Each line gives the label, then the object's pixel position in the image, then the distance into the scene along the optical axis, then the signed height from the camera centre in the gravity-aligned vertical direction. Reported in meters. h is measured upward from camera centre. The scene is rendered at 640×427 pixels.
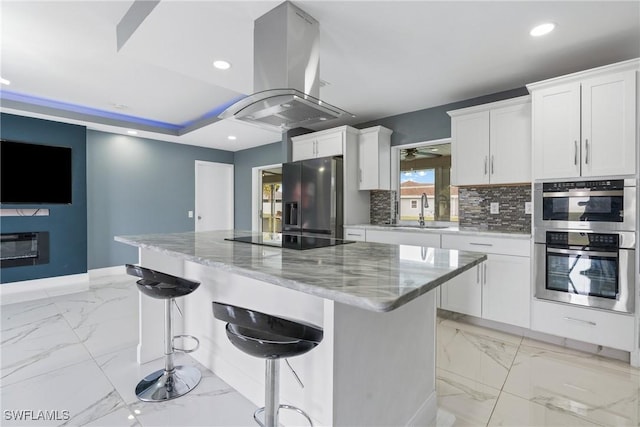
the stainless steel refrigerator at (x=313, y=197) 3.95 +0.20
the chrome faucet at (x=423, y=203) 3.98 +0.11
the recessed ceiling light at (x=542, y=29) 2.15 +1.28
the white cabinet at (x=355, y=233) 3.81 -0.27
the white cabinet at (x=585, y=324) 2.29 -0.87
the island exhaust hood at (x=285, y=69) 1.88 +0.89
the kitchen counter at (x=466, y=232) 2.76 -0.19
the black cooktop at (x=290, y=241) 1.88 -0.20
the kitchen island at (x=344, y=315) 1.07 -0.48
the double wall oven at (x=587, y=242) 2.29 -0.23
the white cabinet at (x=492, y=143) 2.96 +0.69
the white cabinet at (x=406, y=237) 3.19 -0.28
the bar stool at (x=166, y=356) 1.79 -0.90
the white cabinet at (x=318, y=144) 4.07 +0.92
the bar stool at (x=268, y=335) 1.09 -0.45
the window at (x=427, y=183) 3.83 +0.37
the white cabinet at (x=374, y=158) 4.04 +0.70
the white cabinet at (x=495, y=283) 2.74 -0.66
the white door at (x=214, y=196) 6.01 +0.31
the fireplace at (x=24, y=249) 3.93 -0.49
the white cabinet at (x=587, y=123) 2.30 +0.70
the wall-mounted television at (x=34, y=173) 3.91 +0.49
